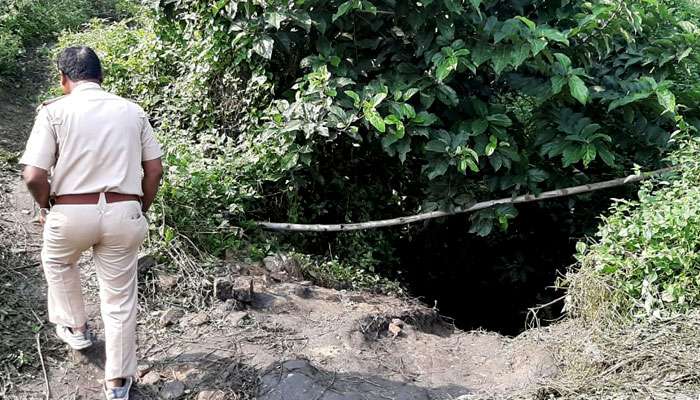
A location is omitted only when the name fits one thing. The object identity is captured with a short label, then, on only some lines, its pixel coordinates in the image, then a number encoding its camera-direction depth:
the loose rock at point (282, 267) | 4.60
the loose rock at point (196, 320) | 3.81
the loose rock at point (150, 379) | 3.34
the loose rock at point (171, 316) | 3.78
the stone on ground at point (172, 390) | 3.25
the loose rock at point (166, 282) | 4.01
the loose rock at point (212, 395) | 3.24
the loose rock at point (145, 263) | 4.04
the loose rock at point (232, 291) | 4.04
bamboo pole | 4.81
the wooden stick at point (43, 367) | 3.22
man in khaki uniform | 2.86
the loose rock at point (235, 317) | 3.85
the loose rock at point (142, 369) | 3.38
